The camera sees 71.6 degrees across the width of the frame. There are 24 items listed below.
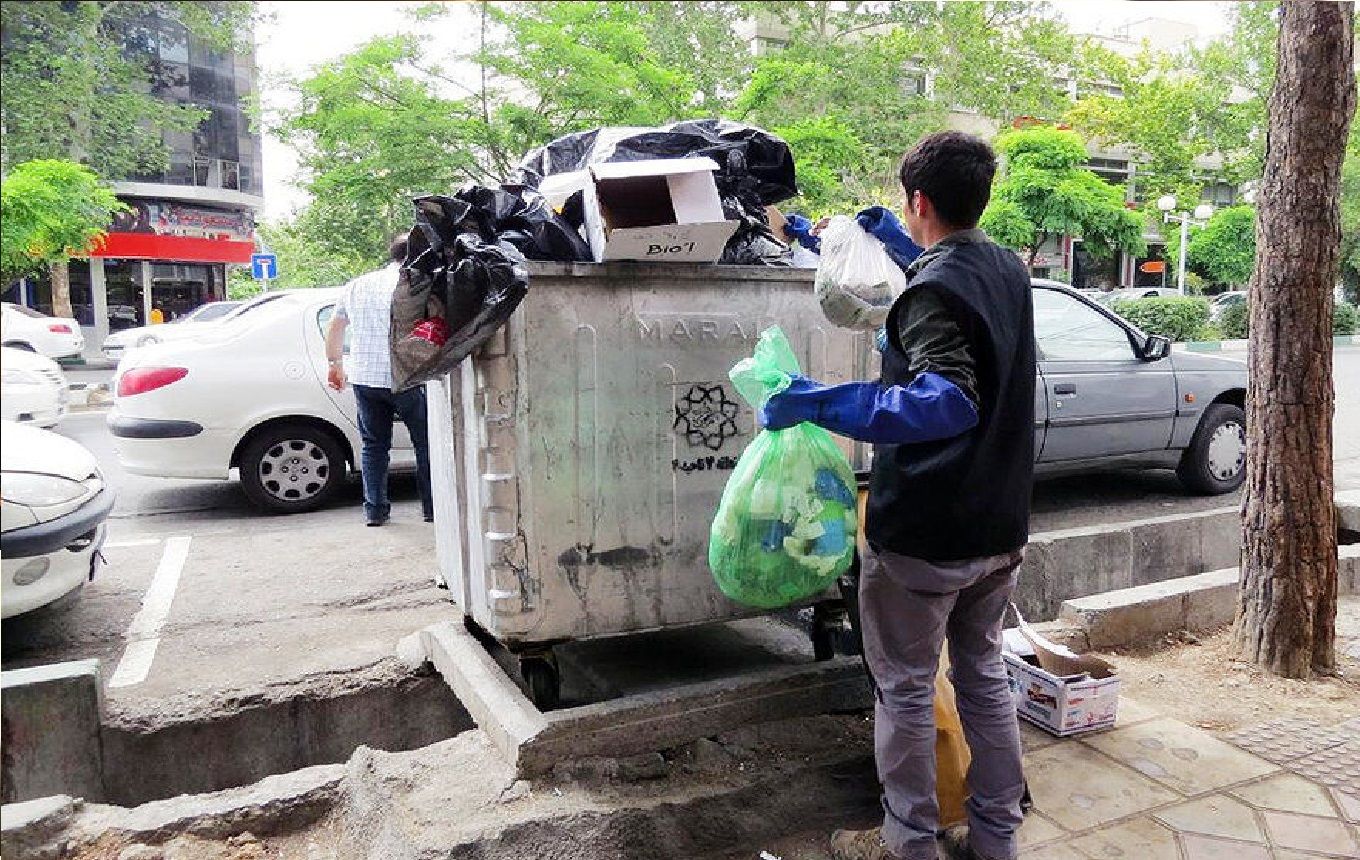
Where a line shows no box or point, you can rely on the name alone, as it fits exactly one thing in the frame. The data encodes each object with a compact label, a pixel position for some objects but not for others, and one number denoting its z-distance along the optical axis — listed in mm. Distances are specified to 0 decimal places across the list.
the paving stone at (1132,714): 3320
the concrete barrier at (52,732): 2973
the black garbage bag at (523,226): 2770
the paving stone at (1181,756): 2934
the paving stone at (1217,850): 2533
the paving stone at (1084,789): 2723
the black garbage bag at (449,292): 2516
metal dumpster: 2721
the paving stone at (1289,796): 2777
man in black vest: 2160
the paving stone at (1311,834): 2582
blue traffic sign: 10066
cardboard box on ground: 3129
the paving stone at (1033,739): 3115
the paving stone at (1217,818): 2645
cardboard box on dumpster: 2680
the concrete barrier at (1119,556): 4609
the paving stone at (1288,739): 3141
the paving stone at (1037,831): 2586
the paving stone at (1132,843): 2529
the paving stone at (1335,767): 2932
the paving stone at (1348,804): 2750
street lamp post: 23656
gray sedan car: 6105
